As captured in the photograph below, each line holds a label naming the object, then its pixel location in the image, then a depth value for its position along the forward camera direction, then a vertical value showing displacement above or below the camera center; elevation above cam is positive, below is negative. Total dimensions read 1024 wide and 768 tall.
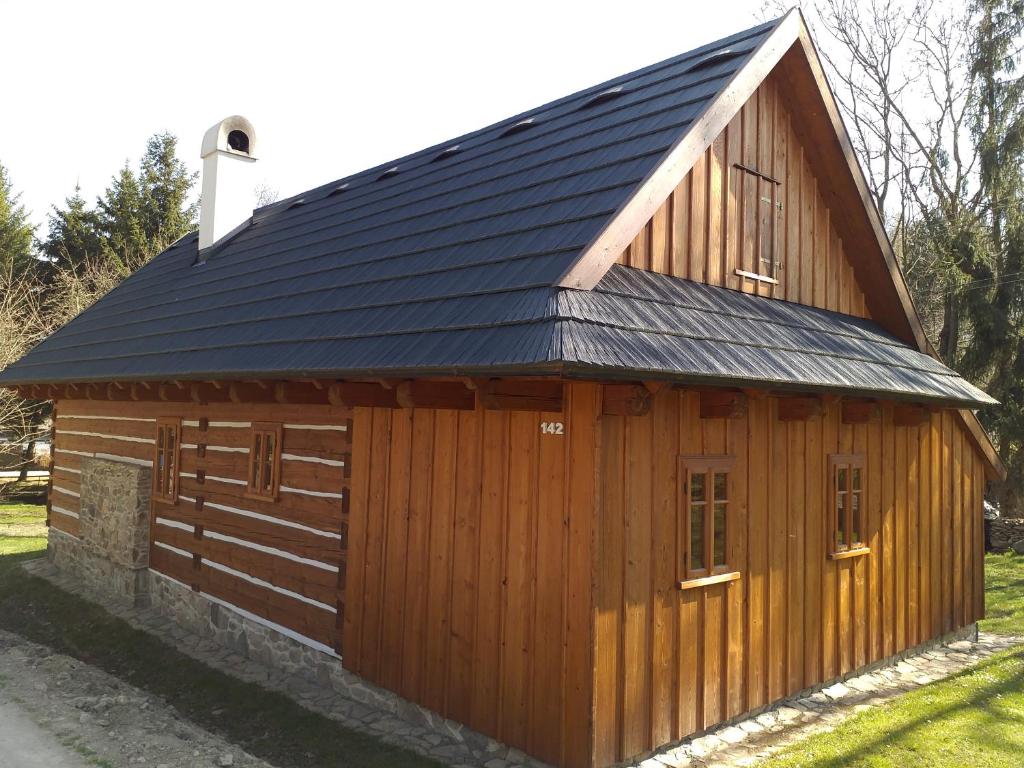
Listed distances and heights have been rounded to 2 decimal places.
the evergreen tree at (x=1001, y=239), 16.50 +4.30
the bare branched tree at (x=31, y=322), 19.52 +2.40
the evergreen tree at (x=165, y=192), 29.62 +8.52
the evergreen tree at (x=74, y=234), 29.22 +6.62
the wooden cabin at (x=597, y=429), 5.04 -0.08
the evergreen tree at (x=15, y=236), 29.19 +6.57
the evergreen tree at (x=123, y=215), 28.94 +7.42
